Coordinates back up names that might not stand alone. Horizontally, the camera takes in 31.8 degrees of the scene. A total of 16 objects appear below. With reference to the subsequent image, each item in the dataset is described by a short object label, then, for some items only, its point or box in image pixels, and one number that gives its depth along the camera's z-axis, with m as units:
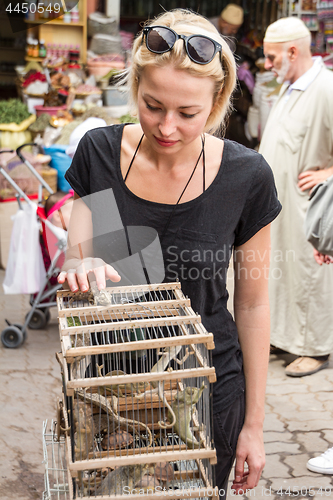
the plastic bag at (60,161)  5.31
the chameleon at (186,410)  1.15
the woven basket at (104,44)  6.84
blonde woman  1.36
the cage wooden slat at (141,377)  1.04
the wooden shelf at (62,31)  6.75
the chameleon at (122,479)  1.10
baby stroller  3.81
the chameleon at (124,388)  1.15
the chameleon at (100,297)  1.23
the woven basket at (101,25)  6.87
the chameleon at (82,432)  1.11
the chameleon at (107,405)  1.14
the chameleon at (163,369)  1.17
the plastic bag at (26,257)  3.99
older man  3.61
